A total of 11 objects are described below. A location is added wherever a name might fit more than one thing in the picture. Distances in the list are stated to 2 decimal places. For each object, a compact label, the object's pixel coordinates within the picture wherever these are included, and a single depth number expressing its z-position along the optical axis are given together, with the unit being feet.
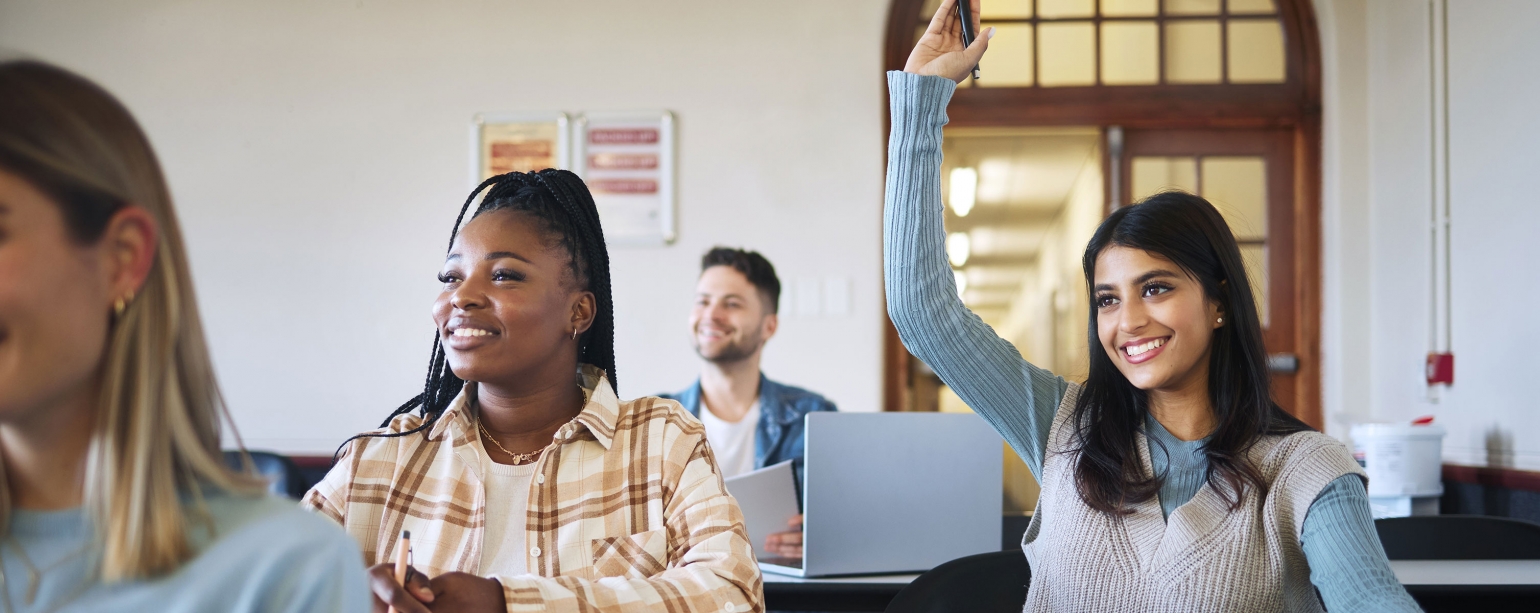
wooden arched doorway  13.74
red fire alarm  11.16
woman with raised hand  4.59
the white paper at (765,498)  7.54
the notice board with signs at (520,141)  14.08
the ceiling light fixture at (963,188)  17.66
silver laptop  6.51
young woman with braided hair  4.28
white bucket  10.55
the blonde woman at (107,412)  2.25
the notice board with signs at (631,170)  13.98
